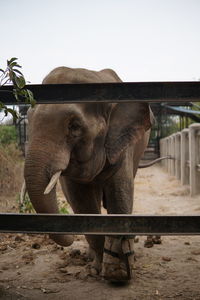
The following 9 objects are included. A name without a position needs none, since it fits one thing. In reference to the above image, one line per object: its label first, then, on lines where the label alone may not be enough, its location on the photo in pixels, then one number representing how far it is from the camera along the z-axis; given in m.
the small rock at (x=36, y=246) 4.36
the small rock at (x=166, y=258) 3.90
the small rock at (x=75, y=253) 4.09
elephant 2.60
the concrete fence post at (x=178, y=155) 12.66
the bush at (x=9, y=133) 14.57
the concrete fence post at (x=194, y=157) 8.96
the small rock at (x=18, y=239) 4.71
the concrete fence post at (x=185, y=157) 10.83
